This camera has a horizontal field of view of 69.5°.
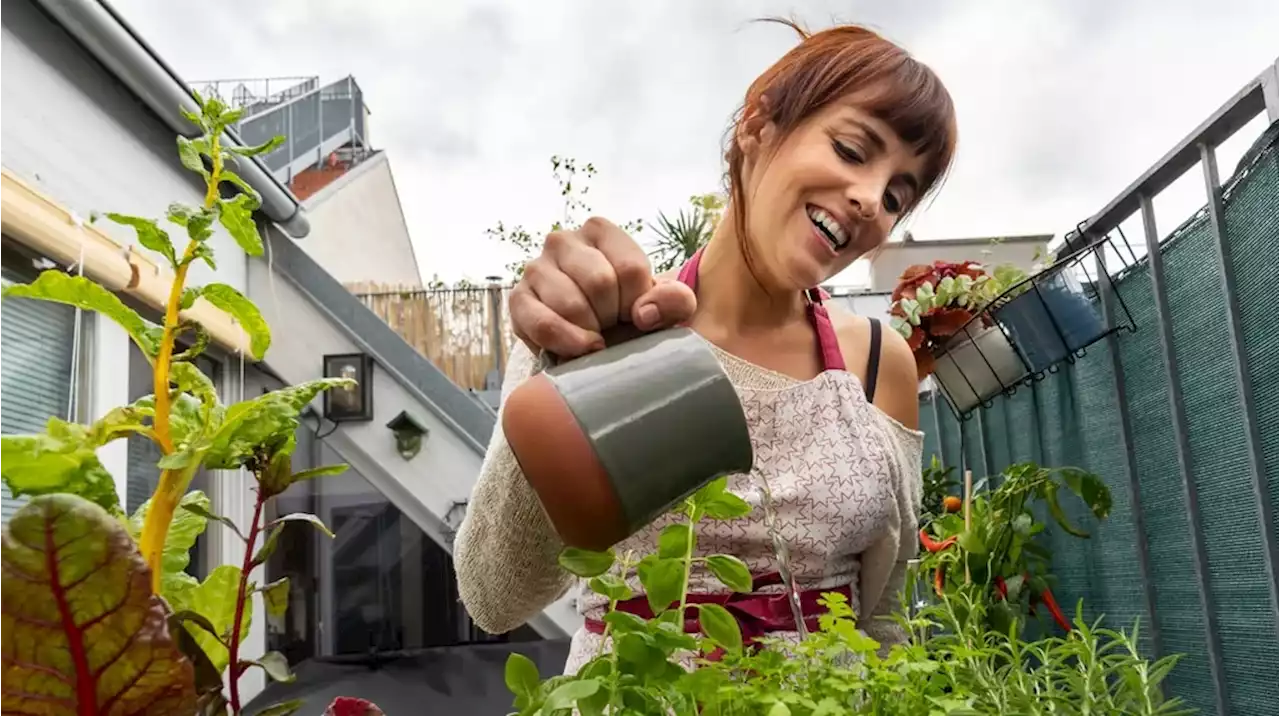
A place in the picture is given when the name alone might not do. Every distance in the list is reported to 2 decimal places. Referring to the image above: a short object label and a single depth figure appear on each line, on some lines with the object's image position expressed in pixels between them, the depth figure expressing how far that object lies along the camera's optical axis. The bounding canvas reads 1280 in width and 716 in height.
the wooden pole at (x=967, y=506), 1.59
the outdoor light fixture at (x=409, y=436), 2.40
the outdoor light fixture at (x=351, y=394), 2.38
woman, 0.61
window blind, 1.34
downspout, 1.47
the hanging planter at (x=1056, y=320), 1.45
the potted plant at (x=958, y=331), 1.70
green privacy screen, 1.01
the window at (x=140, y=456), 1.74
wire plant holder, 1.46
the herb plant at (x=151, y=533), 0.27
